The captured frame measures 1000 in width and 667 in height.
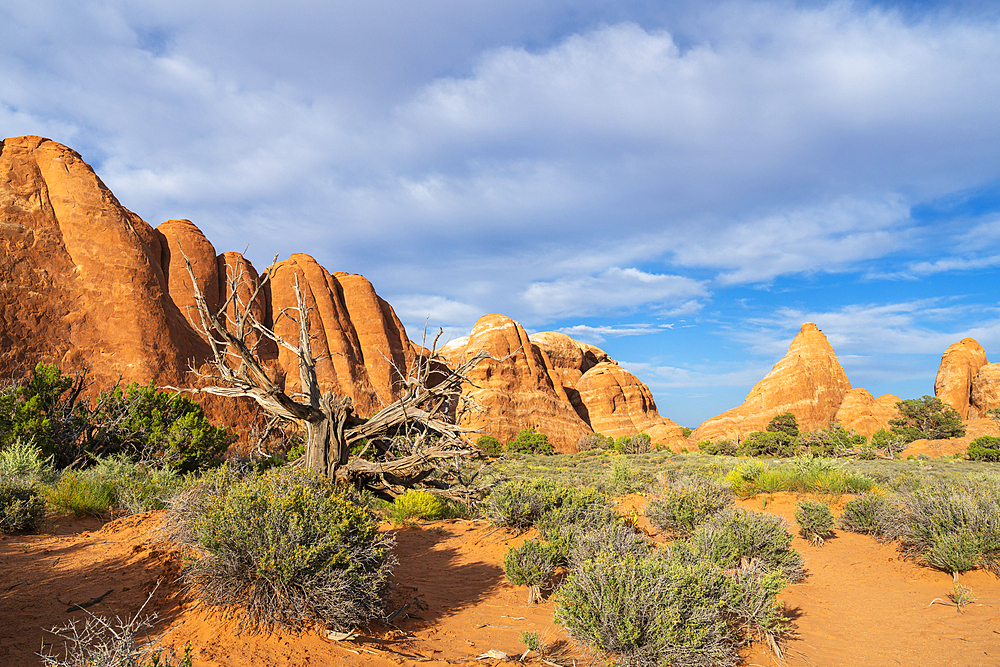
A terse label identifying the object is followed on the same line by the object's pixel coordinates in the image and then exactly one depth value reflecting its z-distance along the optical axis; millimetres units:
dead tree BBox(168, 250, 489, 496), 9109
